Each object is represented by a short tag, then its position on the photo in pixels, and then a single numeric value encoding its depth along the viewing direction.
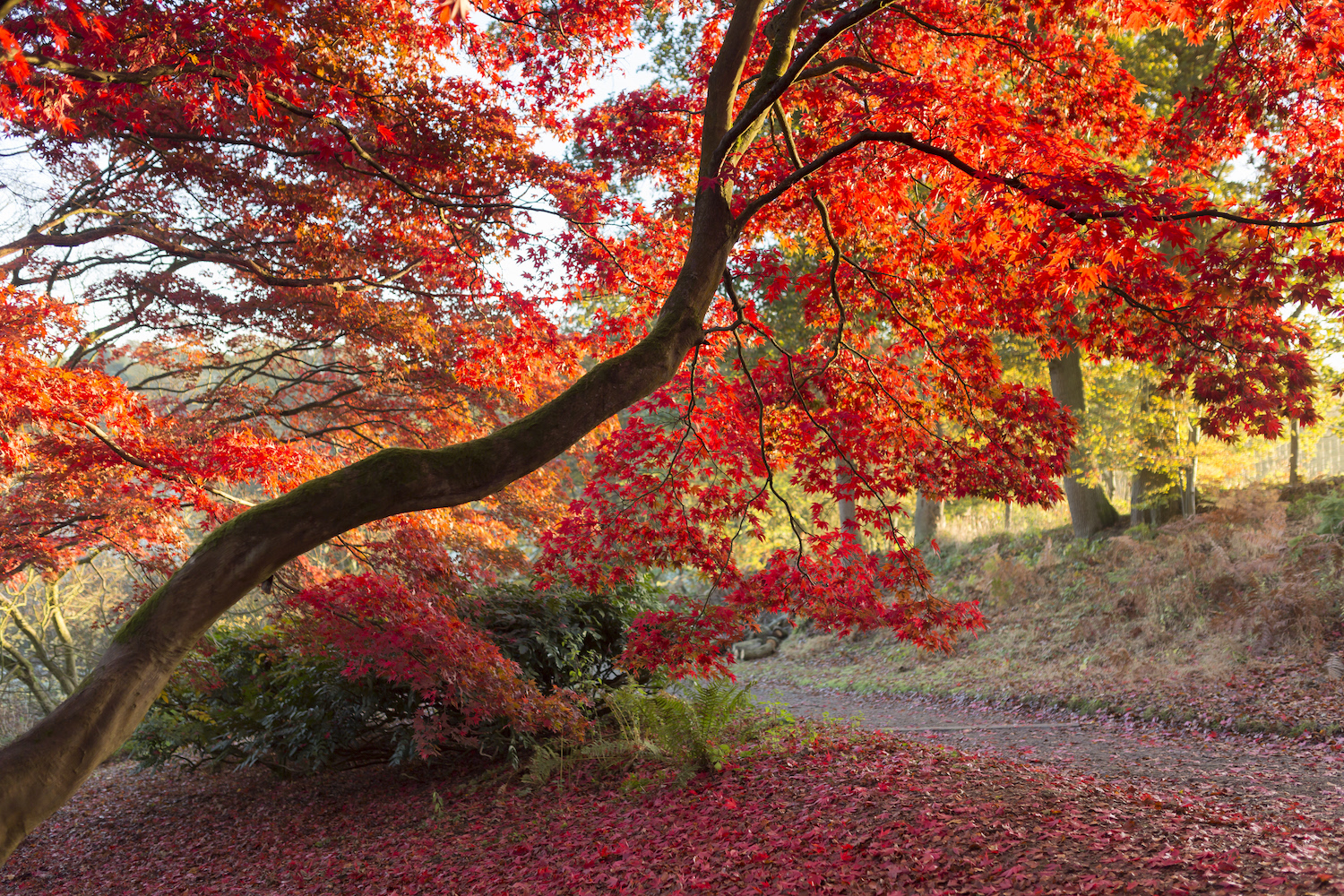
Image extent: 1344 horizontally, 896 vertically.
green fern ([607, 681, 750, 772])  5.78
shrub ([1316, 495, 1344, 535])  9.26
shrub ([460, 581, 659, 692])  7.04
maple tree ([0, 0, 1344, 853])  3.83
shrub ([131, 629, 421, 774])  6.79
